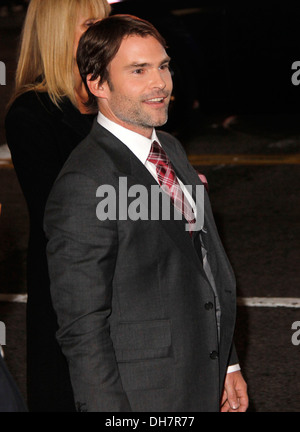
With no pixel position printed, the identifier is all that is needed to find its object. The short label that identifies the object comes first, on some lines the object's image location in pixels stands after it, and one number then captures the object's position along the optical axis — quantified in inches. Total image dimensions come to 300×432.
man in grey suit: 228.7
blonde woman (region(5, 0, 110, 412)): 291.1
